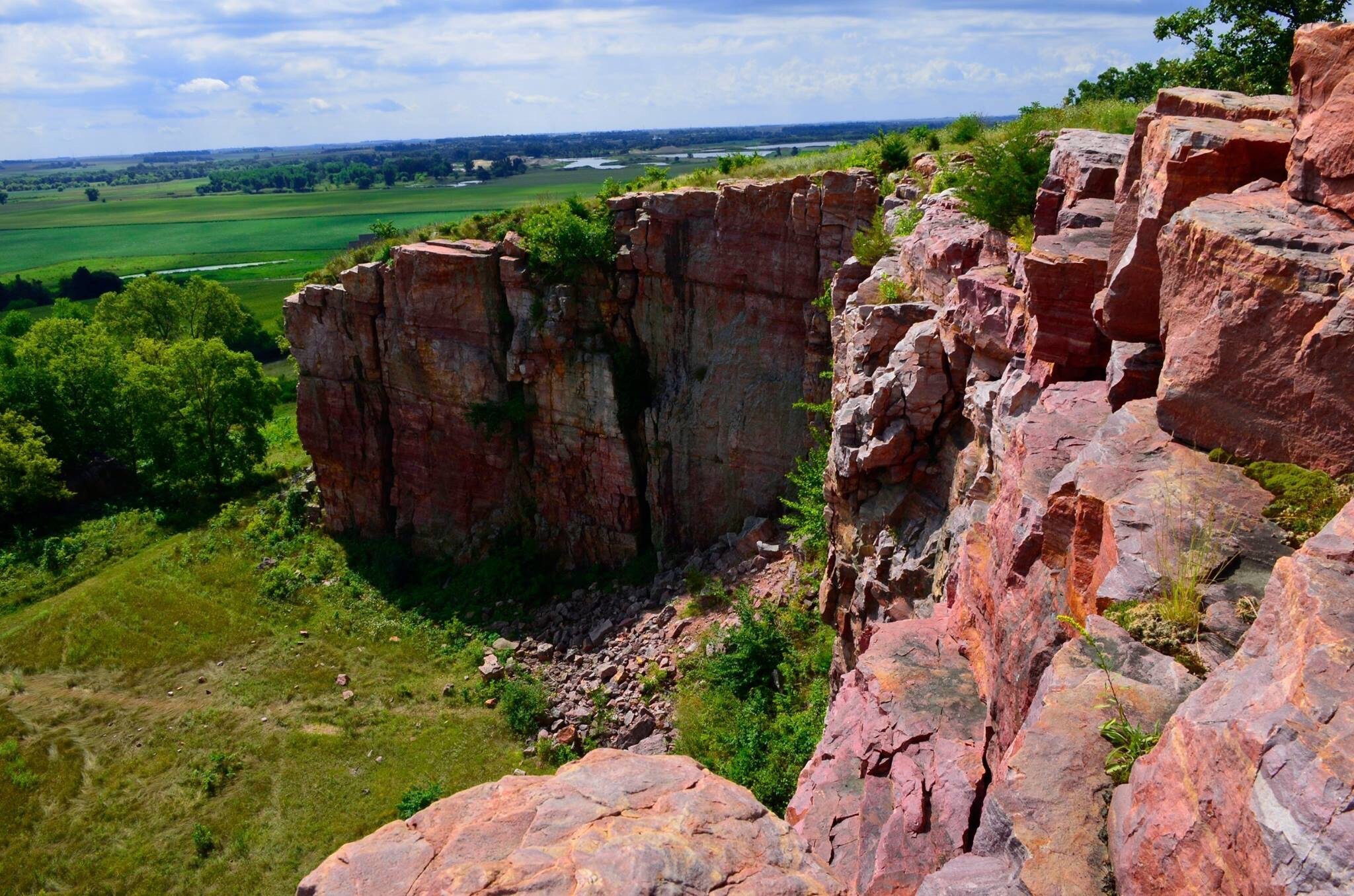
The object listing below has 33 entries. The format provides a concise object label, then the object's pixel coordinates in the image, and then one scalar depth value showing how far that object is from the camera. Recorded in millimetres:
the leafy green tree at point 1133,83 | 26688
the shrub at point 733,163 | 28312
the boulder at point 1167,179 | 8570
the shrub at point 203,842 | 19219
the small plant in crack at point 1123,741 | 5949
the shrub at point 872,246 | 18828
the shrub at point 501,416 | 28422
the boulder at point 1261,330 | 6820
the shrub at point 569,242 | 26172
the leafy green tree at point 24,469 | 34875
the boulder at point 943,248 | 14508
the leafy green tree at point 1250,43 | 21344
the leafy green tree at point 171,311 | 47406
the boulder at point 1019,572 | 8062
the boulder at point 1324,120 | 7449
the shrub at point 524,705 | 21984
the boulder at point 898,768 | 7934
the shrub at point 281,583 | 28703
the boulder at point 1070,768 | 5656
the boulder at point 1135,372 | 9195
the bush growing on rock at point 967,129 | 22609
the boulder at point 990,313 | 12055
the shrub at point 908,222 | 18656
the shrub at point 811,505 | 20500
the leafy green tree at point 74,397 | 38062
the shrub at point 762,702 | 16531
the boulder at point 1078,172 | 11891
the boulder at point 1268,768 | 4277
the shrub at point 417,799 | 19281
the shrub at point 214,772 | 20953
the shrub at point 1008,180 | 14289
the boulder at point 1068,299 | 10289
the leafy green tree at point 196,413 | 36125
